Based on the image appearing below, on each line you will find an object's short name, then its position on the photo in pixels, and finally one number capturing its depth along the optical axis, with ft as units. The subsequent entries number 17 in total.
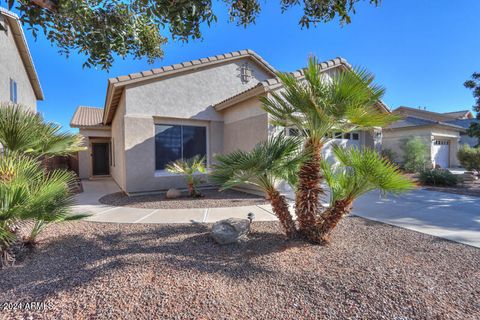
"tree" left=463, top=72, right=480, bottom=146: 35.63
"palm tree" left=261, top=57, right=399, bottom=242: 12.48
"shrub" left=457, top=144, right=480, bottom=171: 45.12
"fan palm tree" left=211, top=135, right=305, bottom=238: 12.53
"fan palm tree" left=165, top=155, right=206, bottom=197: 27.50
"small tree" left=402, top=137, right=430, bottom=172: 56.18
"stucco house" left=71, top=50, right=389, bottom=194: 30.83
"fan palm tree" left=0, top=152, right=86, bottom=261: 10.28
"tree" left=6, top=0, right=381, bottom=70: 10.49
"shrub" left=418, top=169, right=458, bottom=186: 37.76
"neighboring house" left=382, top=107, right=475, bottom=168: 64.80
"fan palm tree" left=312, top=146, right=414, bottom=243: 12.02
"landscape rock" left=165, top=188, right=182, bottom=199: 28.94
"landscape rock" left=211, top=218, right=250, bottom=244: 14.28
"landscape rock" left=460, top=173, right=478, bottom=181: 42.26
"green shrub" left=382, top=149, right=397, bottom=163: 62.53
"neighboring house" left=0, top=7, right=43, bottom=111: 32.20
